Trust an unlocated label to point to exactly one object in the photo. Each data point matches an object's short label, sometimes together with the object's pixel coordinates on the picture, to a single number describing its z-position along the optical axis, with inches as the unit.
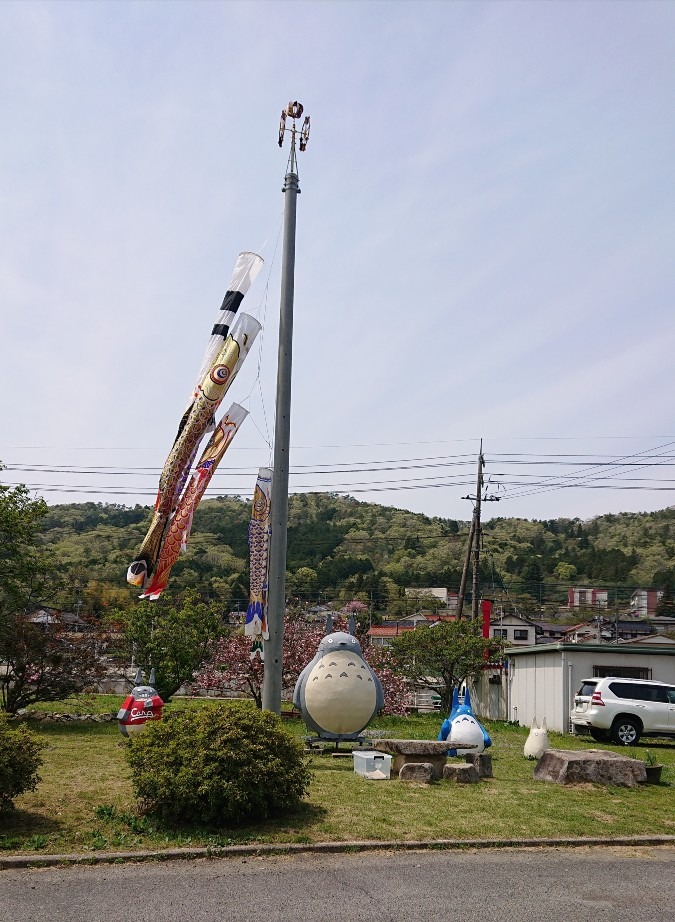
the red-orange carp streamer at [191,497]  542.9
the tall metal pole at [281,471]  467.8
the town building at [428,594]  2721.5
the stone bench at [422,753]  434.9
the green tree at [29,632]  721.6
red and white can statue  561.6
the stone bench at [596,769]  418.6
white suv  752.3
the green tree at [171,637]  848.9
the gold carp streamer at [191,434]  532.1
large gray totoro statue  506.6
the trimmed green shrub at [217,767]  300.0
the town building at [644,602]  2888.8
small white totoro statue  533.6
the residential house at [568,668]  872.3
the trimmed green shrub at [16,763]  295.4
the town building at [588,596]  3082.2
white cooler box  417.1
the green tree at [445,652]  1076.5
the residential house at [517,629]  2516.0
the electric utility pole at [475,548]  1183.4
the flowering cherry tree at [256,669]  916.0
